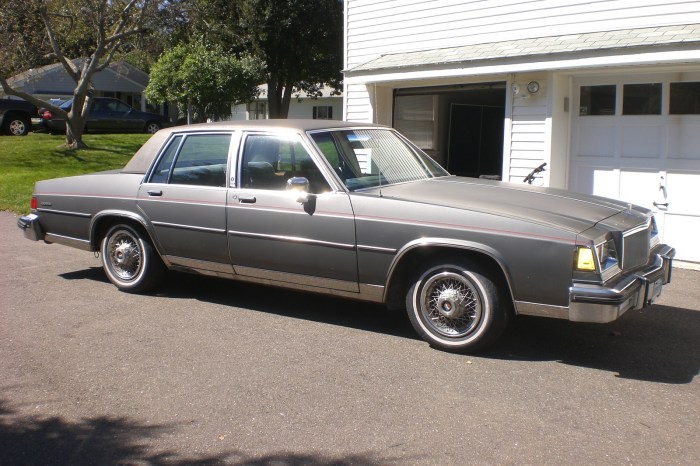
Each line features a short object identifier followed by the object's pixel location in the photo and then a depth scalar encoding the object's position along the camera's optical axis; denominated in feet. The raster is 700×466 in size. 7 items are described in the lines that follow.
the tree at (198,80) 76.74
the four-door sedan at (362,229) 16.24
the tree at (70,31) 56.70
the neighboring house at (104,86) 119.44
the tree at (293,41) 88.89
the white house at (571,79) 27.89
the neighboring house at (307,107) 117.08
